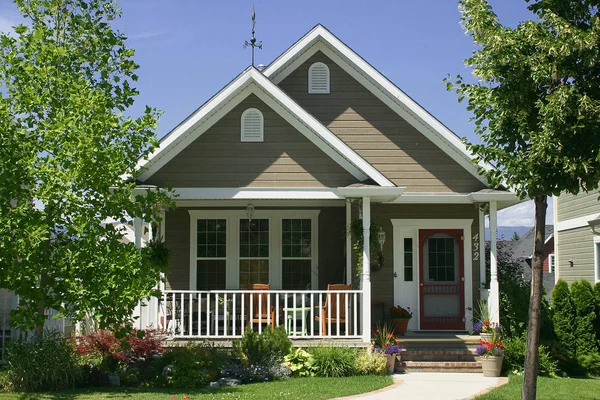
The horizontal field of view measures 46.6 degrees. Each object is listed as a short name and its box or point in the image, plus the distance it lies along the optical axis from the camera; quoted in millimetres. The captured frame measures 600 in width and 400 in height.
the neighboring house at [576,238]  20391
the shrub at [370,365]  12633
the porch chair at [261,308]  13445
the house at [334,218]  13664
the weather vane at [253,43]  18284
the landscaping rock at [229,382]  11648
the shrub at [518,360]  13180
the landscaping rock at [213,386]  11383
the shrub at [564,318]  14211
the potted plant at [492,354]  12852
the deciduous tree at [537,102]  8211
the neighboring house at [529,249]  35375
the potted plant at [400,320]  14836
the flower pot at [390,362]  12969
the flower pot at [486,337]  13586
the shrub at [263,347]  12500
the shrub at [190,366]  11430
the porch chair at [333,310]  13312
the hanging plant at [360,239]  13961
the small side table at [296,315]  13320
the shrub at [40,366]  10781
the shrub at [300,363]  12484
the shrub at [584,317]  14109
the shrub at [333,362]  12453
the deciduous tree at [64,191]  9625
